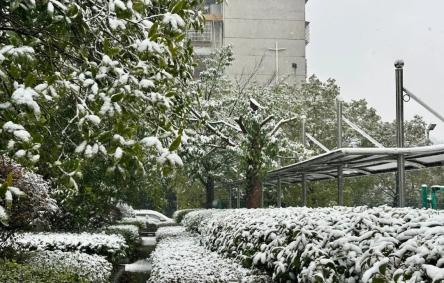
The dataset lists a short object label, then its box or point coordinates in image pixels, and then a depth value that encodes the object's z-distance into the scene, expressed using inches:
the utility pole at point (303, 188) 641.0
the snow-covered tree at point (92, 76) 134.6
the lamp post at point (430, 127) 531.5
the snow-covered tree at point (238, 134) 645.9
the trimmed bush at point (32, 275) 266.7
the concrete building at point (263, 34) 1644.9
